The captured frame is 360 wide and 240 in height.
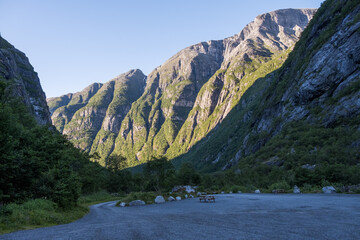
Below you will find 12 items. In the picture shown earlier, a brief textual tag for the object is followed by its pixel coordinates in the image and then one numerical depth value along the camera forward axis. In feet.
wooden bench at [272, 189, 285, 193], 95.94
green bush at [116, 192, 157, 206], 108.87
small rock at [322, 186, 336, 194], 76.17
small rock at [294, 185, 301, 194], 88.62
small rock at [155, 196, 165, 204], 108.47
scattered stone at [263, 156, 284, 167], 139.42
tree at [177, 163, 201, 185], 242.37
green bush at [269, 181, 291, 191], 100.70
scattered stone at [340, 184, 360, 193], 69.67
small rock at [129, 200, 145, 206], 103.77
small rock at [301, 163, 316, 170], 106.93
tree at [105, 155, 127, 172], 325.42
